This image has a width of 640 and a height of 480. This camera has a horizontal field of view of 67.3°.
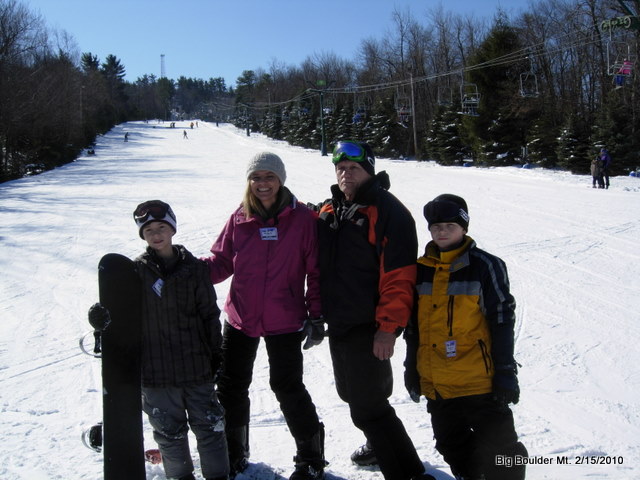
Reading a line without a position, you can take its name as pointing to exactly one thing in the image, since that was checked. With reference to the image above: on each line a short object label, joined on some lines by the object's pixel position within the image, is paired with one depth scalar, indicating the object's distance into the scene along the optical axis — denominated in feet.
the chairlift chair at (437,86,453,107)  125.00
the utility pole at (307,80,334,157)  110.81
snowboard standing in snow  7.43
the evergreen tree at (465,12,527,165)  85.76
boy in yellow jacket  7.09
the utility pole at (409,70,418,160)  97.50
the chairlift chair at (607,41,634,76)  49.20
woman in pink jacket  8.08
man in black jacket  7.35
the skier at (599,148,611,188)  51.99
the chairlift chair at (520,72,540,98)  68.01
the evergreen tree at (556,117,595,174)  71.51
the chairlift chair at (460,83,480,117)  78.55
